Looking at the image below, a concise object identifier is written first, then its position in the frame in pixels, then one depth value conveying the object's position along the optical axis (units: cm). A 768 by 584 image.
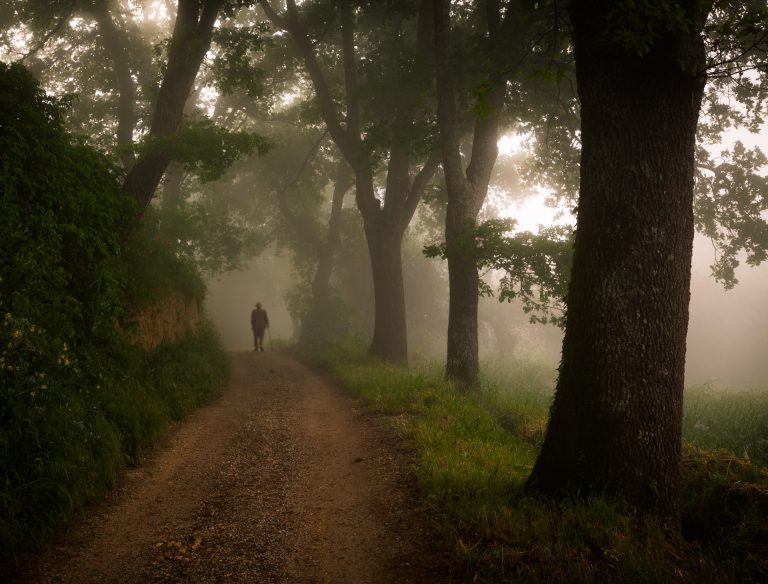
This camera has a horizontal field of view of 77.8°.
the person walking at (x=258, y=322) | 2134
